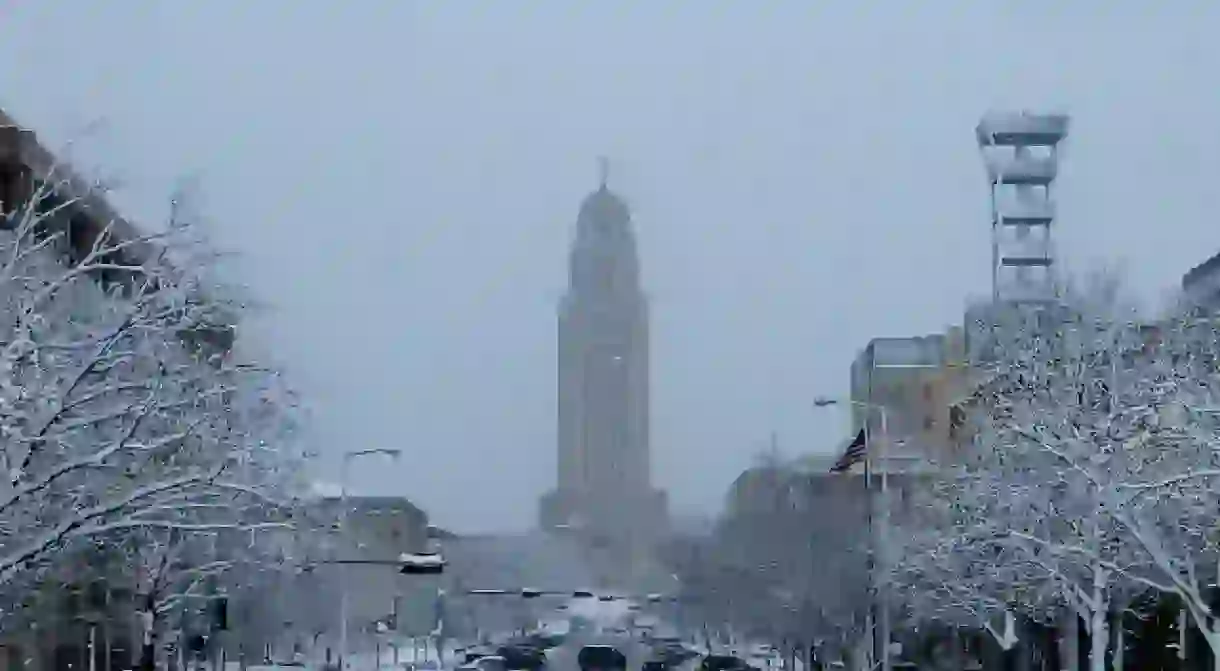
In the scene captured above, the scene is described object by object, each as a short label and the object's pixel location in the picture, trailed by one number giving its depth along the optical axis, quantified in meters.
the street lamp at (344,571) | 65.81
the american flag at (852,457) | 99.89
